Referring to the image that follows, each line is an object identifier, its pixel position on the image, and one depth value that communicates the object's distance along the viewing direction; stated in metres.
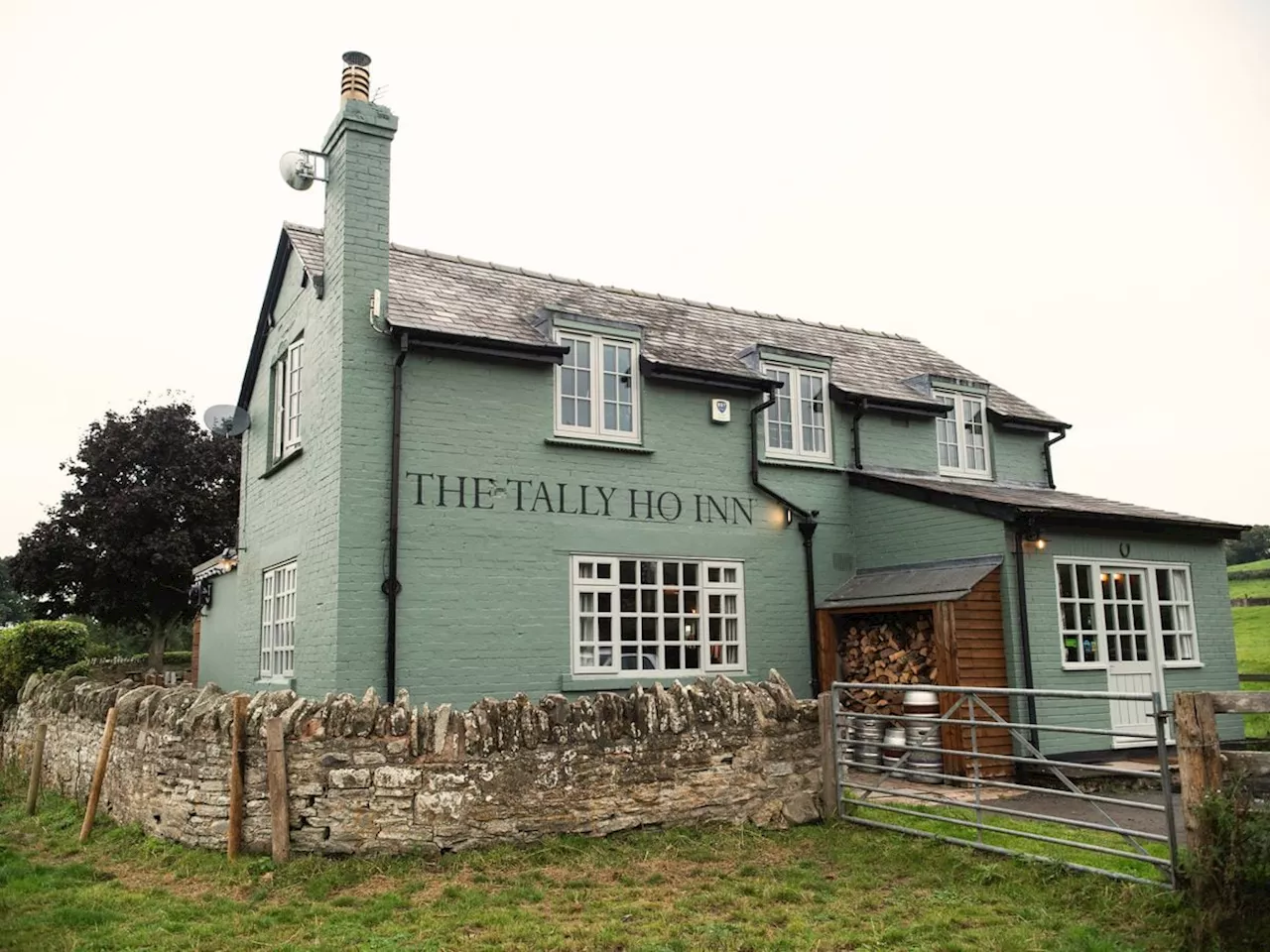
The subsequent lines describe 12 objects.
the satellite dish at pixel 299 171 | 13.16
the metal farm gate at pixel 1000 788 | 7.04
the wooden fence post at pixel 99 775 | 9.61
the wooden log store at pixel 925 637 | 12.41
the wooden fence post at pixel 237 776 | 7.93
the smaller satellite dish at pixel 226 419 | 15.96
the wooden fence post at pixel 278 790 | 7.78
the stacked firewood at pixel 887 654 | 13.41
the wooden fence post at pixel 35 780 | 11.58
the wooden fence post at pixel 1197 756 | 6.17
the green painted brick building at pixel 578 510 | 12.23
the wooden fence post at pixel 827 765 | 9.38
